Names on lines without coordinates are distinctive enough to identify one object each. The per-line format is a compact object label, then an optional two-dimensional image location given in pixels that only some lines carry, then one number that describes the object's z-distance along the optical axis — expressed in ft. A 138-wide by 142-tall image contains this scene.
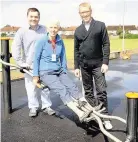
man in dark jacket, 9.06
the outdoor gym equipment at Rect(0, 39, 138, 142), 6.06
